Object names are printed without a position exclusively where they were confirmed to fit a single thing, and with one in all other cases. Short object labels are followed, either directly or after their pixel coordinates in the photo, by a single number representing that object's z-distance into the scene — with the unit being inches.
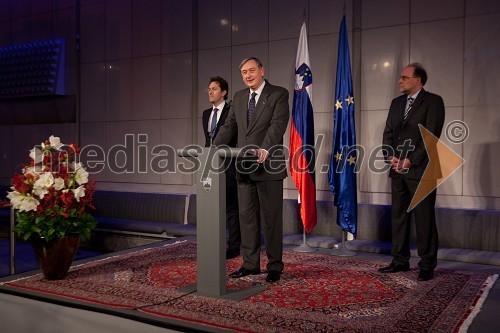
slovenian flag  180.9
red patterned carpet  99.7
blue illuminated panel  295.0
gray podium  111.2
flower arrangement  127.8
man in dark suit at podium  129.3
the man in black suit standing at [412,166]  135.2
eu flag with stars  177.2
